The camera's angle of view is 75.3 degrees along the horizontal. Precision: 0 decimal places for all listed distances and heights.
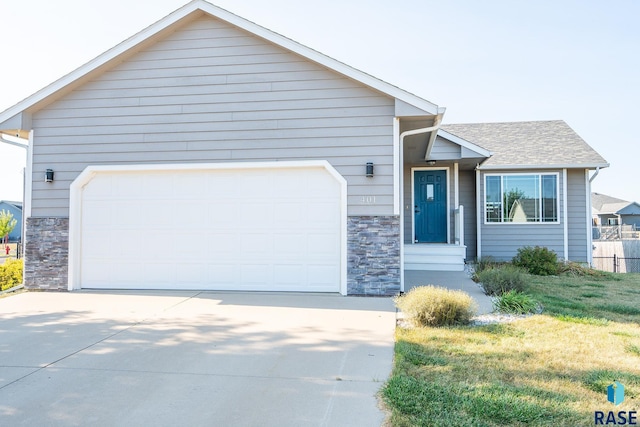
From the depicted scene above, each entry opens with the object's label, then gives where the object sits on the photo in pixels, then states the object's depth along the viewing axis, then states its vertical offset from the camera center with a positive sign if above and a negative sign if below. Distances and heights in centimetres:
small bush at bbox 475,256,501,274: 1052 -94
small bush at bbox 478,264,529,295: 711 -93
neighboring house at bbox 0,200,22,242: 4390 +206
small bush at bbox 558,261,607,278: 1051 -110
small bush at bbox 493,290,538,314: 586 -110
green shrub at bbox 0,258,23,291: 841 -96
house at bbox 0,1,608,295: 726 +116
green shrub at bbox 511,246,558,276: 1044 -85
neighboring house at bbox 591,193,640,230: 3963 +154
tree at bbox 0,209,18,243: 2165 +17
